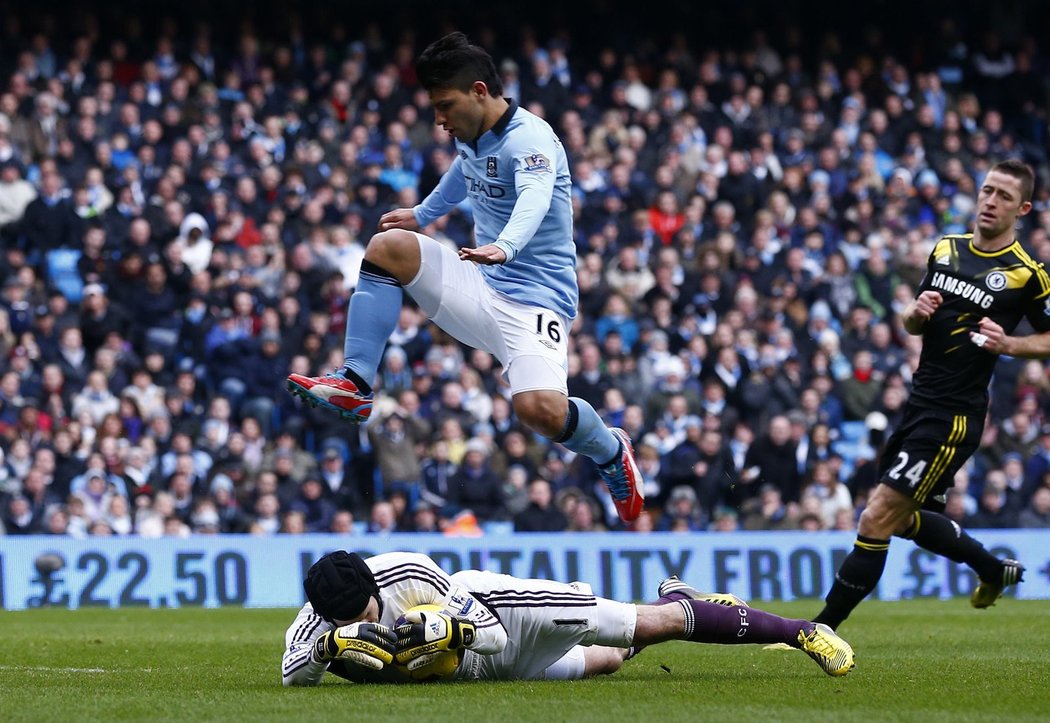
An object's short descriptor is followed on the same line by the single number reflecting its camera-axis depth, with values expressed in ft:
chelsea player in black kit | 62.64
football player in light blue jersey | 54.75
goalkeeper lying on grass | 45.88
